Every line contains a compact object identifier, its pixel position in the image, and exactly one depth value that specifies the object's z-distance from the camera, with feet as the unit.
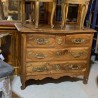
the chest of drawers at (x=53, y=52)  4.61
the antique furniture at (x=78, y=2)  4.87
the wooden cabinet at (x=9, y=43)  5.18
